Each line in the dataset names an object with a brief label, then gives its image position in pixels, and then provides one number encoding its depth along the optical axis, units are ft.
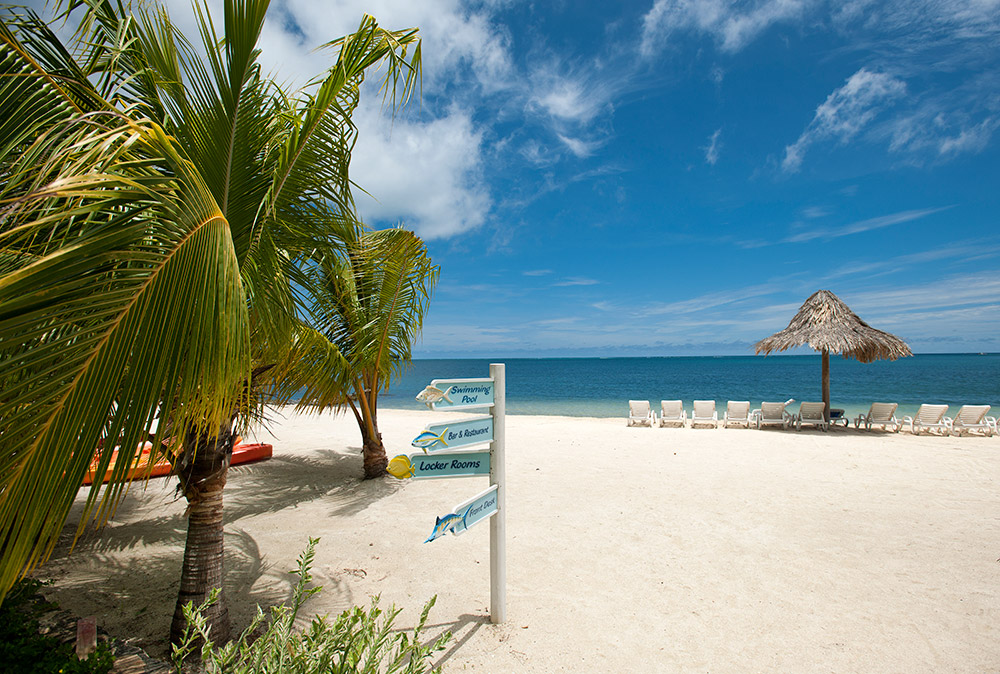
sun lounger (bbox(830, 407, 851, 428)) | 40.27
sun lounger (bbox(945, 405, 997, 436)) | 35.94
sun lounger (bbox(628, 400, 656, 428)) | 44.75
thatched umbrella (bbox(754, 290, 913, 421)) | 41.06
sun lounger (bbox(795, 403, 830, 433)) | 39.73
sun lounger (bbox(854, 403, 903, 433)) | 38.91
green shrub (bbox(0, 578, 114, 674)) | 8.17
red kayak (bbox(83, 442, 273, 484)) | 28.55
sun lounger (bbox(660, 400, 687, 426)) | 44.06
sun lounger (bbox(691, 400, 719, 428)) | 43.36
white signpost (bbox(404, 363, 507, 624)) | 10.46
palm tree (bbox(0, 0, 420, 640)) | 4.62
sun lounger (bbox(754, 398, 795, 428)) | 40.83
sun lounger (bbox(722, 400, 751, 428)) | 42.16
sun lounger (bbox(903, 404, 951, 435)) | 36.86
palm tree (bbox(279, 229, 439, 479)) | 19.79
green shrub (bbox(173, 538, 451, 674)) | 6.01
